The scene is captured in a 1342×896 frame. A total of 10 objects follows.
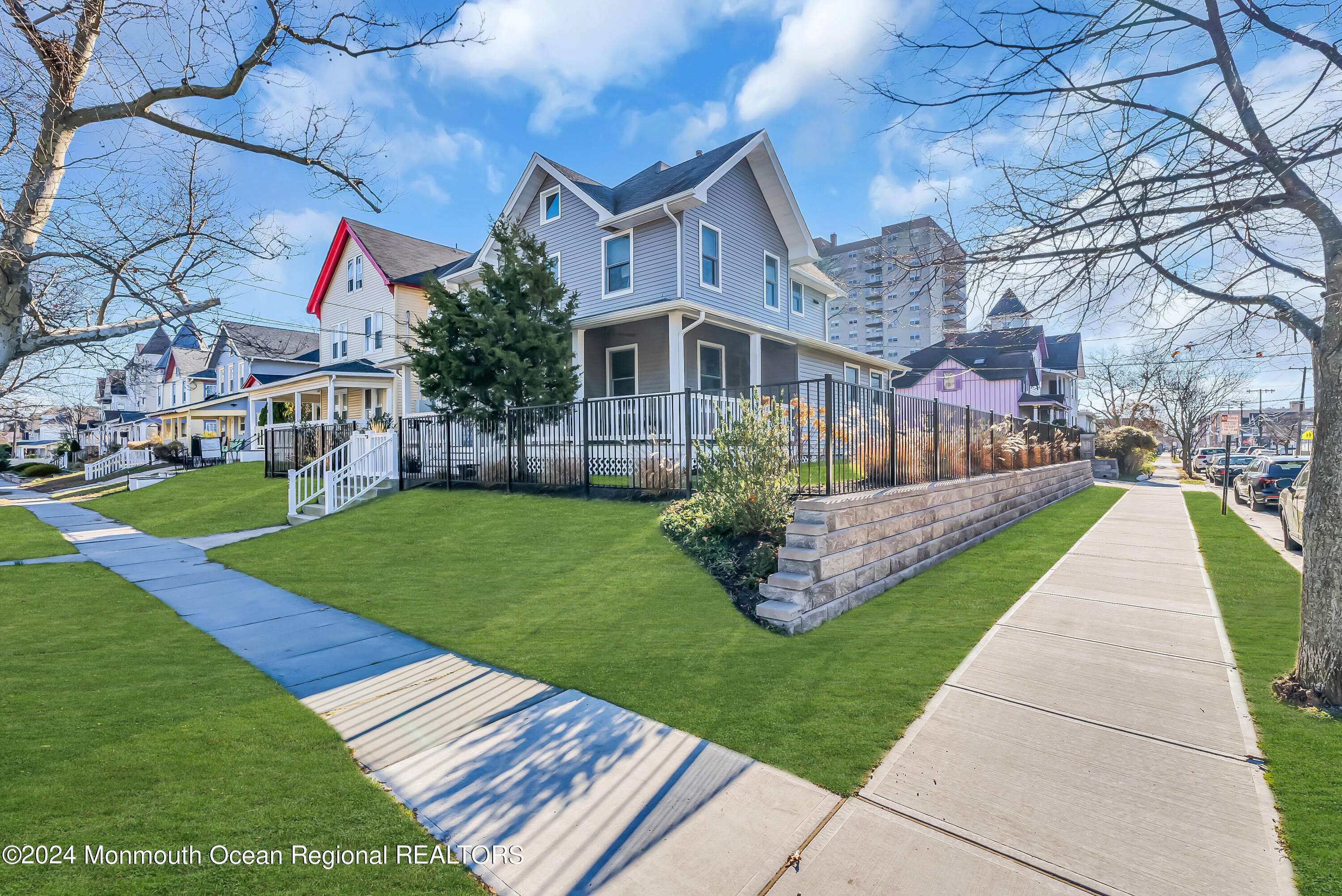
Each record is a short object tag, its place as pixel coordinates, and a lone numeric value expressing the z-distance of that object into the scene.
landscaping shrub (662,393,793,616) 6.96
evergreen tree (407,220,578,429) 13.05
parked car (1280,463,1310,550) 9.48
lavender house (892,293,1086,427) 39.25
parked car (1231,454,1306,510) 15.43
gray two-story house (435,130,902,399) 15.46
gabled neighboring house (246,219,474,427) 23.14
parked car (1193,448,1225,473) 37.03
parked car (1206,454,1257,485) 27.94
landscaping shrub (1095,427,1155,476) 29.91
